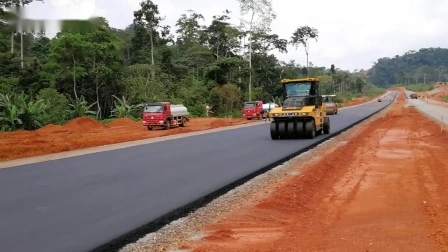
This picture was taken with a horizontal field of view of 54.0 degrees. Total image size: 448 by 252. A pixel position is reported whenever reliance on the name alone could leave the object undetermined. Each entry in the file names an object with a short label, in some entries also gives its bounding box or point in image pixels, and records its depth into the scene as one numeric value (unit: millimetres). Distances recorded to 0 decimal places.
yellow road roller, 18500
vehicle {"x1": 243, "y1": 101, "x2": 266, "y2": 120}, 36219
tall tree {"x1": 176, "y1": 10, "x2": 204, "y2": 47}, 64062
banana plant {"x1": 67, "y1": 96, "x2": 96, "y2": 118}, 30948
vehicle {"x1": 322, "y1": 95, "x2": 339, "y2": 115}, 40062
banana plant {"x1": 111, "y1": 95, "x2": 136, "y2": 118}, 34041
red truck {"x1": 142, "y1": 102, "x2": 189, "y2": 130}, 26688
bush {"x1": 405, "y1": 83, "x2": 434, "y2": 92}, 129875
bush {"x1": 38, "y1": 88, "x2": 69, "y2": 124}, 27938
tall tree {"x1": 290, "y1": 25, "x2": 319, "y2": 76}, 70625
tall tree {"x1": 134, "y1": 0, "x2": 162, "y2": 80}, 46438
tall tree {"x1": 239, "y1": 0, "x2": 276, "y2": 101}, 47281
